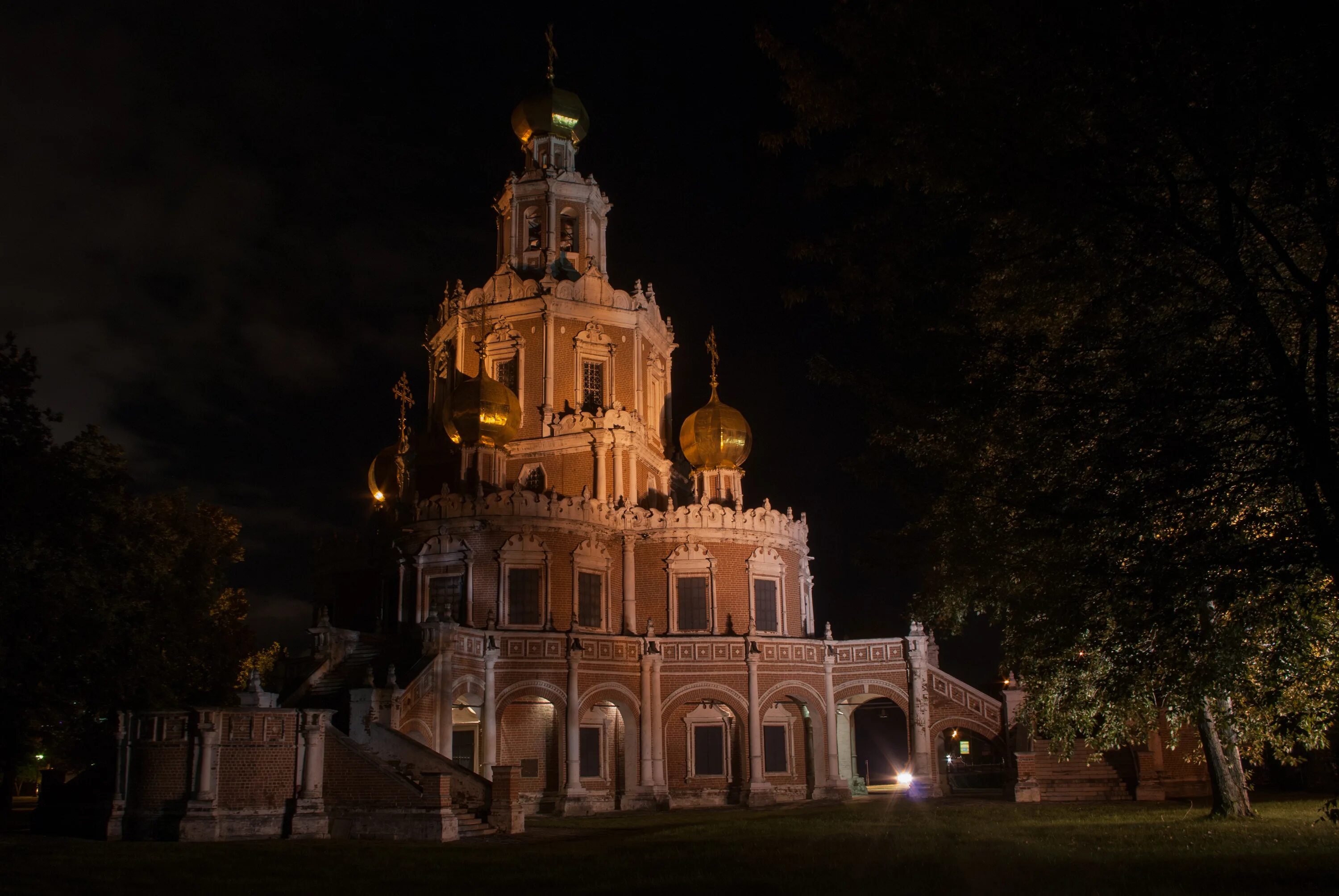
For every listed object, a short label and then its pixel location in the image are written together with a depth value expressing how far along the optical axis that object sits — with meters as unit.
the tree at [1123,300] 11.83
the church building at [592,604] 34.09
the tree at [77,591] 23.55
